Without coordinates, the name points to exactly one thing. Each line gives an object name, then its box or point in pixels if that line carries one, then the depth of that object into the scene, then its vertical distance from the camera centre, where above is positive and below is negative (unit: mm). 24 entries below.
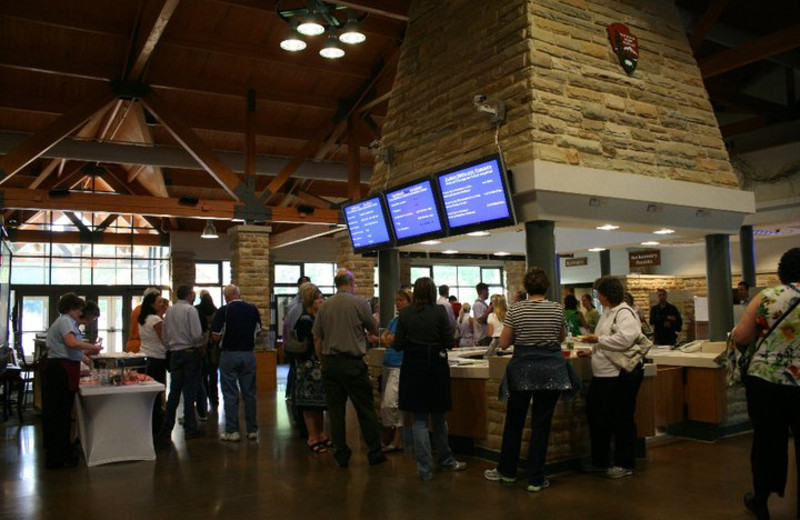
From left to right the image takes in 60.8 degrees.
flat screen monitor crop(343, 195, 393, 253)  7430 +901
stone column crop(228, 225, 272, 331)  13281 +839
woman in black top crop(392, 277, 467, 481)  5234 -491
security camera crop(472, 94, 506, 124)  5984 +1704
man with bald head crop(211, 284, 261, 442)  7047 -524
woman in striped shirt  4848 -493
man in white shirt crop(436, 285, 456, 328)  10086 +121
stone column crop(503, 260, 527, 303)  14531 +608
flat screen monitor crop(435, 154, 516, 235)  5723 +931
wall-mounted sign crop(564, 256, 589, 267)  20094 +1115
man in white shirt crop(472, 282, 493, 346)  10305 -122
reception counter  5453 -945
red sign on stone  6523 +2432
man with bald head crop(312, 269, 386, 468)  5781 -516
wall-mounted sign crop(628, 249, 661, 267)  18078 +1057
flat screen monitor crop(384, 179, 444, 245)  6570 +913
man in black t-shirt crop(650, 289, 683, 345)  10086 -361
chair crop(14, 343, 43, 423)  8953 -772
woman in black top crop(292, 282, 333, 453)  6480 -846
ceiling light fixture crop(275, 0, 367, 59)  7211 +3093
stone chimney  5910 +1992
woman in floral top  3854 -476
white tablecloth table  6047 -1013
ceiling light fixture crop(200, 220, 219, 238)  16927 +1922
